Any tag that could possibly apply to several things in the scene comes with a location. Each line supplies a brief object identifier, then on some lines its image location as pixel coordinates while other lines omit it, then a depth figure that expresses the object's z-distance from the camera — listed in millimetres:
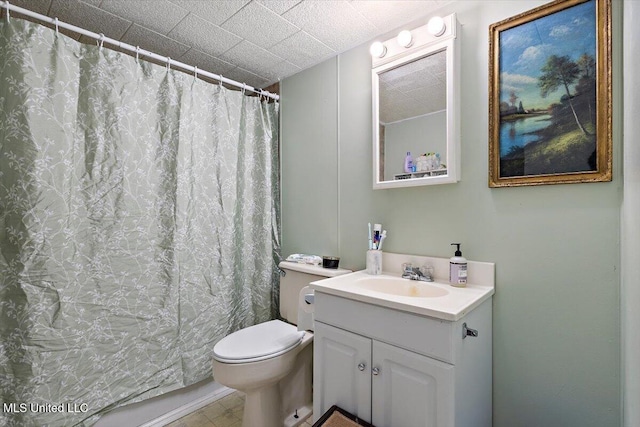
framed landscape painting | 1064
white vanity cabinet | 963
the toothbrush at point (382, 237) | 1591
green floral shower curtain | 1281
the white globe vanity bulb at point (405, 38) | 1422
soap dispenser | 1284
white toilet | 1381
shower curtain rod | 1304
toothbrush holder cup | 1556
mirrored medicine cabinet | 1342
